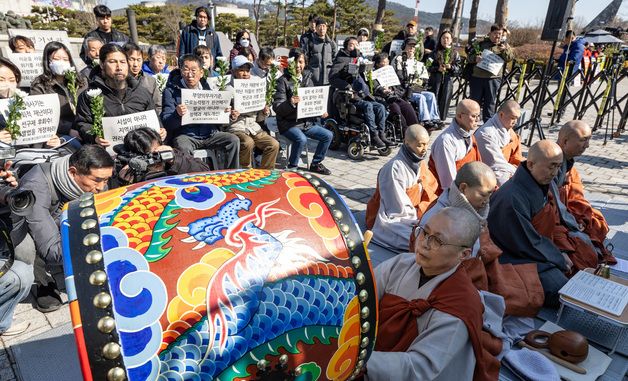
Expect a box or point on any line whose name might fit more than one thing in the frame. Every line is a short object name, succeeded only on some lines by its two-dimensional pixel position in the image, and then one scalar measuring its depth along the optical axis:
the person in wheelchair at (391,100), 7.52
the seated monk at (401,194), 3.95
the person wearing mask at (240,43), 8.11
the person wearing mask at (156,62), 5.95
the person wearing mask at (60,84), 4.44
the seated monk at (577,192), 3.97
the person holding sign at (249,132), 5.33
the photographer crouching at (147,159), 3.20
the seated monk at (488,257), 2.91
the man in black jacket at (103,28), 6.11
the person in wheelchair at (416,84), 8.36
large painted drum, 1.00
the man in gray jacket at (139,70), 4.88
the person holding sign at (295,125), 5.93
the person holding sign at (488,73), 8.43
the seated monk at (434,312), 1.72
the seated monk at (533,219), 3.21
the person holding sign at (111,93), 3.97
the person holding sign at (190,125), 4.66
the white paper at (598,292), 2.71
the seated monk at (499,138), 5.03
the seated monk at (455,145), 4.53
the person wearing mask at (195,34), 7.49
